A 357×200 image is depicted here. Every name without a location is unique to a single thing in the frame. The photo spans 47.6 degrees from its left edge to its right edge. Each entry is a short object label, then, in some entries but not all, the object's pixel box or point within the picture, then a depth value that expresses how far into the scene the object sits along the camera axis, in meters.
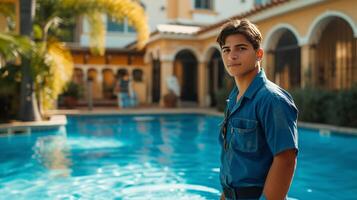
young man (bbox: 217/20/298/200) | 1.60
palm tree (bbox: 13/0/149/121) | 12.37
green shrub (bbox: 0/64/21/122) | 12.95
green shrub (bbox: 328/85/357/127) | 10.59
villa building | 13.60
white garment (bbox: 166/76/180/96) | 20.64
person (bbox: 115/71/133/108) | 20.93
